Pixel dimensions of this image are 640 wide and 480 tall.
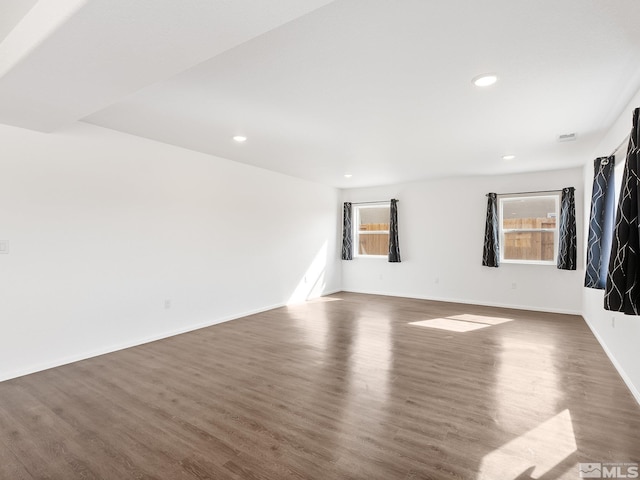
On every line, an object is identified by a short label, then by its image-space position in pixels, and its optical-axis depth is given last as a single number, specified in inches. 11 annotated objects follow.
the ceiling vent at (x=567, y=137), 146.7
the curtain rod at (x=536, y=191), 222.8
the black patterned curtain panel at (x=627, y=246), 86.4
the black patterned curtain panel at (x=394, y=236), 278.7
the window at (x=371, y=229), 301.9
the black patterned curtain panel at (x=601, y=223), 124.6
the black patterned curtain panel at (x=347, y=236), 303.3
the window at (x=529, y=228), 232.4
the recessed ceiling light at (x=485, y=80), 93.6
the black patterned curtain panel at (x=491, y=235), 238.4
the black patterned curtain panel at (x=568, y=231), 212.7
